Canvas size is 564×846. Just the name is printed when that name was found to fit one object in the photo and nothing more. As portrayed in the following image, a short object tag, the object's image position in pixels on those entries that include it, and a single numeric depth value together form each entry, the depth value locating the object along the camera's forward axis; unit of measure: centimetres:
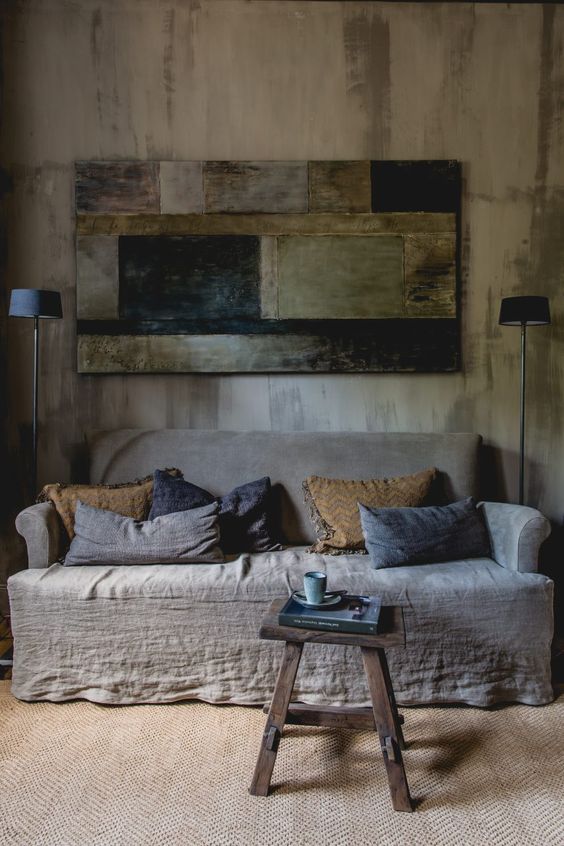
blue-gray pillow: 249
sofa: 226
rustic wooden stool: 172
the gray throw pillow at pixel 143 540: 251
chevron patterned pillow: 273
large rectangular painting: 321
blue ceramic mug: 187
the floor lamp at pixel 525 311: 287
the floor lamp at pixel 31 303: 278
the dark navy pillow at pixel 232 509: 274
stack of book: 176
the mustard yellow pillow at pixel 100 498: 270
